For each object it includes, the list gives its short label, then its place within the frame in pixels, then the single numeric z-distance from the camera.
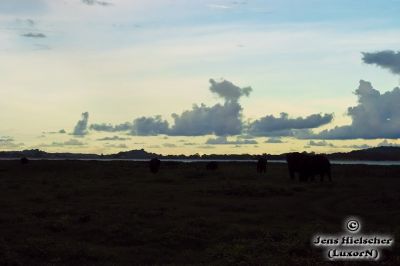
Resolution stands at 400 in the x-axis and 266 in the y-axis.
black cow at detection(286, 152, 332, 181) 47.38
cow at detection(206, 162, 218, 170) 70.50
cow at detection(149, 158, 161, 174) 64.56
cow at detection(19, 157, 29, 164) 96.16
